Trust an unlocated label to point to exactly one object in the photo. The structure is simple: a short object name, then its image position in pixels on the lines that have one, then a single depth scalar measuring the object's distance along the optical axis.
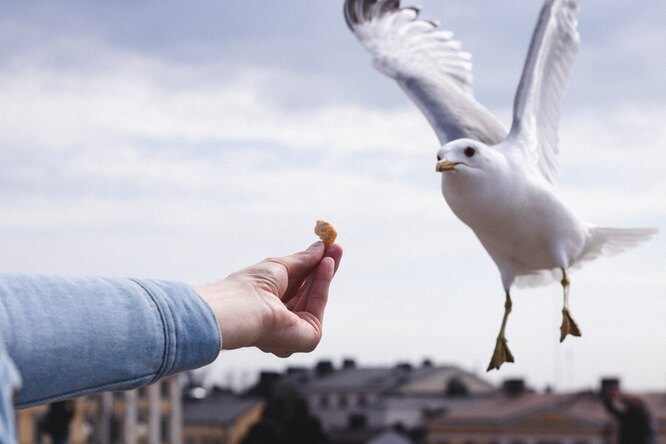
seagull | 1.77
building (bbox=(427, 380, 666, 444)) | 33.41
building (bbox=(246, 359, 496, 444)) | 40.66
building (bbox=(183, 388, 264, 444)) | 38.62
